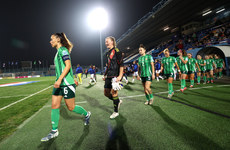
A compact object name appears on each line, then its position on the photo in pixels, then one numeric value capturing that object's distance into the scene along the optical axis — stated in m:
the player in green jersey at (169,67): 4.71
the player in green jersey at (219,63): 10.08
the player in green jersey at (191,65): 6.51
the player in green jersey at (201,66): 7.93
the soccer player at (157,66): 11.87
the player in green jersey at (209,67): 8.40
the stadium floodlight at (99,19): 24.75
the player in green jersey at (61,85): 2.09
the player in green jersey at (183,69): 5.70
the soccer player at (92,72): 11.43
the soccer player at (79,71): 11.19
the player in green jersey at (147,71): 3.79
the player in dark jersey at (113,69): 2.78
